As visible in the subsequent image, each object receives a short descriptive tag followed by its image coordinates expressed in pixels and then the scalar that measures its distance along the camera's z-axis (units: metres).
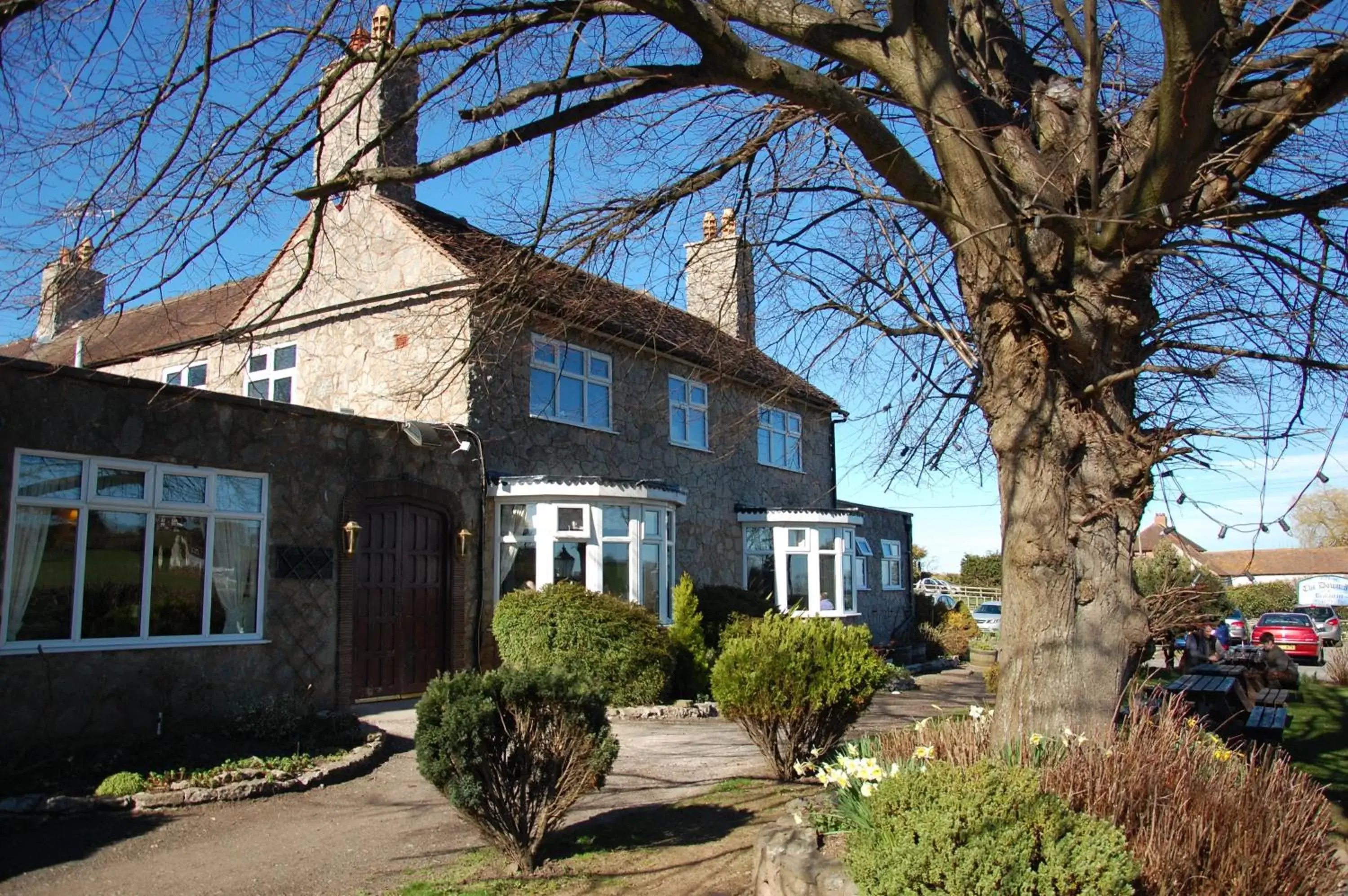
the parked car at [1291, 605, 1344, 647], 38.00
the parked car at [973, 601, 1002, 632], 40.34
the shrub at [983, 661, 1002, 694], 15.34
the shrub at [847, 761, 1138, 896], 3.85
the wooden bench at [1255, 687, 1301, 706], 12.52
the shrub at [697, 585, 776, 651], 17.05
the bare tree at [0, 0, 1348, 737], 5.25
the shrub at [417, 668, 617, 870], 6.00
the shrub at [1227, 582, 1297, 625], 49.38
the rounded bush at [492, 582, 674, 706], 13.37
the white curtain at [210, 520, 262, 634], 11.42
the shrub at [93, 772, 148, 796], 8.02
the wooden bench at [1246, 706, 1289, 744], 9.46
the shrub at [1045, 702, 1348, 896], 4.21
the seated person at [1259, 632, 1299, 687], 17.41
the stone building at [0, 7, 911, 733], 9.09
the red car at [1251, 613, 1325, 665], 30.81
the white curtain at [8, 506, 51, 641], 9.61
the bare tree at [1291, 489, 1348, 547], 65.44
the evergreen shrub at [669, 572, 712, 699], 15.13
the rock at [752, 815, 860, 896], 4.48
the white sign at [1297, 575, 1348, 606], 54.41
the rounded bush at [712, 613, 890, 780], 8.66
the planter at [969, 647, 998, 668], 25.33
